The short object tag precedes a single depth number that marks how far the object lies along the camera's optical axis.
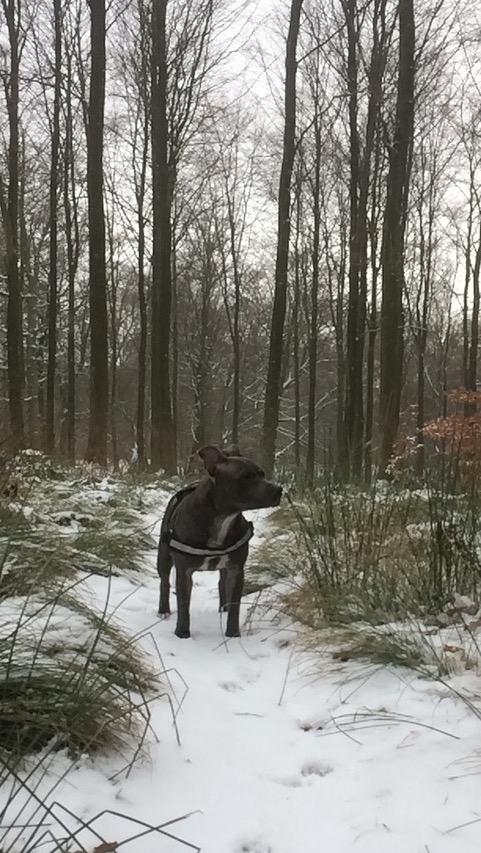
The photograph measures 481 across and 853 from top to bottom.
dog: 3.68
